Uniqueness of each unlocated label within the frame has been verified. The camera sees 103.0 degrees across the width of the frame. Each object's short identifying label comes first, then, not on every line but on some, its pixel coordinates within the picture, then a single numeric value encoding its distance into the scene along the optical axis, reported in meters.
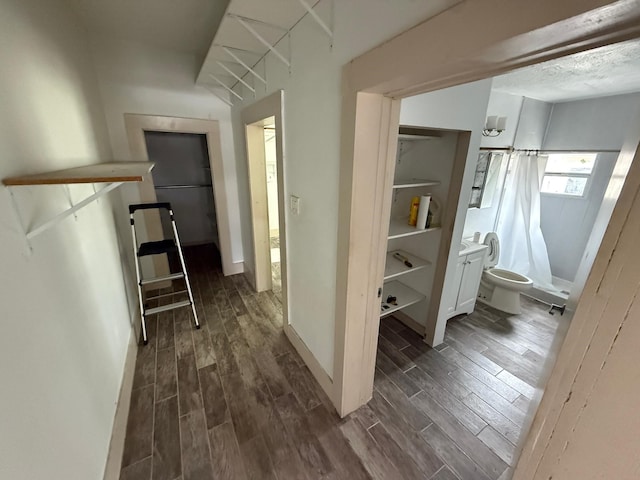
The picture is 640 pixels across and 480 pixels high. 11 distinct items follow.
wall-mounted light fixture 2.56
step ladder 2.22
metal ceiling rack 1.14
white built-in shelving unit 1.99
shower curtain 3.30
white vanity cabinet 2.40
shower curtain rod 2.92
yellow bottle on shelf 2.06
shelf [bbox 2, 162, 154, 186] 0.82
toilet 2.75
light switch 1.75
